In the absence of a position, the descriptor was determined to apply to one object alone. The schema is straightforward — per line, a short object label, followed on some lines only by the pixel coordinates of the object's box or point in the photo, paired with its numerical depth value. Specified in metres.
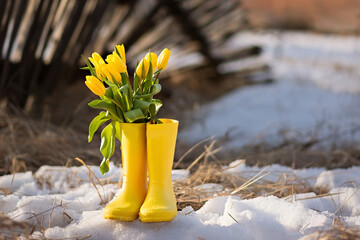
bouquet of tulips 2.13
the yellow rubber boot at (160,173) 2.12
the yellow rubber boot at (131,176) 2.15
